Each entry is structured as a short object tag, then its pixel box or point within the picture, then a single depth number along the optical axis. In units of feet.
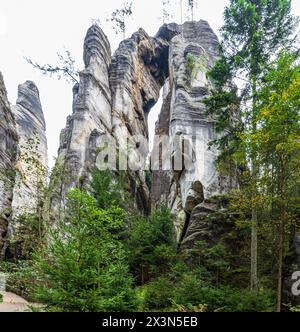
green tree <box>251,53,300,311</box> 32.63
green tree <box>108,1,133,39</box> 119.05
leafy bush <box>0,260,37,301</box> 42.93
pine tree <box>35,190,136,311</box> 22.88
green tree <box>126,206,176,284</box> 51.78
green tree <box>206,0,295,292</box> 45.52
